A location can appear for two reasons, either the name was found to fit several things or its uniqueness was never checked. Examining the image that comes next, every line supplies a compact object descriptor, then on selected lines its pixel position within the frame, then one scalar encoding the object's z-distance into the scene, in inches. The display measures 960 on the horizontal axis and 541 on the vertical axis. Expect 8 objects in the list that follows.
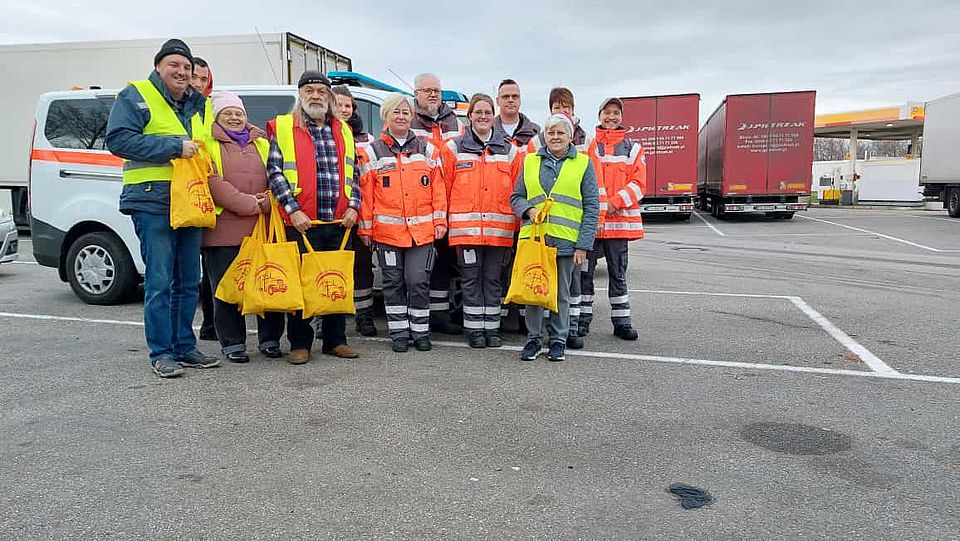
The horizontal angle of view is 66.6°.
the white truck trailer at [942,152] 988.6
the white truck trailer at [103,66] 427.5
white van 282.7
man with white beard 202.1
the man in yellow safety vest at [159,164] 183.3
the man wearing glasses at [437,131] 232.1
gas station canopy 1432.1
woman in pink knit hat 199.3
